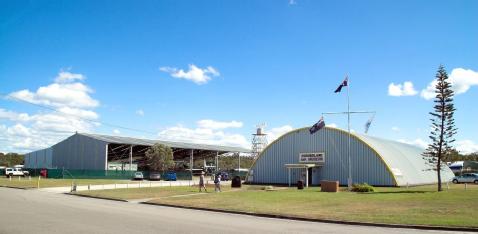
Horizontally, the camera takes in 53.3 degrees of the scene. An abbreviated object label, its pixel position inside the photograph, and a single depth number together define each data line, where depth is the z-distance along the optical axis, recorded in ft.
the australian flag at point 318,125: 155.99
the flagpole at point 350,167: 137.20
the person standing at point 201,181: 132.46
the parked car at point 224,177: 250.78
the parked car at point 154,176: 245.24
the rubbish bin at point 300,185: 148.15
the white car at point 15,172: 254.10
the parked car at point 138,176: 246.10
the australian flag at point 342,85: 143.74
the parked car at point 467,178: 204.81
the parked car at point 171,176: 249.75
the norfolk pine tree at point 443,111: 136.36
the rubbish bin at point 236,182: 157.89
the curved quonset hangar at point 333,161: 162.71
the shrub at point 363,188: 126.00
